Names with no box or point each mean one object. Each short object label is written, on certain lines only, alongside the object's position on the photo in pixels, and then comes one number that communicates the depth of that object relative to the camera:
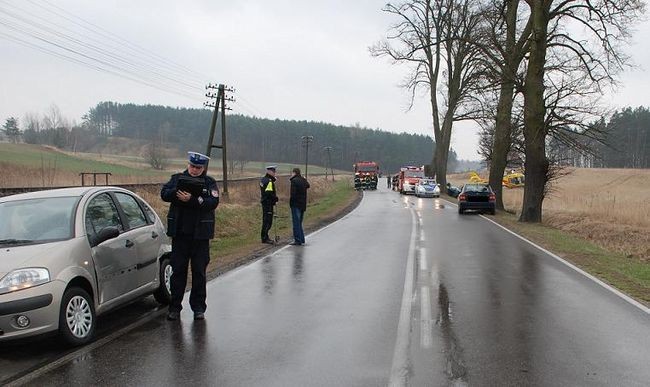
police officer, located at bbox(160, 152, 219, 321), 6.58
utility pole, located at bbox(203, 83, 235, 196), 32.98
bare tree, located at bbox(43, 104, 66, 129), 131.25
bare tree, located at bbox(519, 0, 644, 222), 22.31
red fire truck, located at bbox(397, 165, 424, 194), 47.88
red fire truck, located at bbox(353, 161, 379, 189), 59.19
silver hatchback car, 5.16
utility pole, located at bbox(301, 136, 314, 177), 63.39
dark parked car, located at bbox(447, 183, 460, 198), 48.03
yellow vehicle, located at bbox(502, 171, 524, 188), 67.22
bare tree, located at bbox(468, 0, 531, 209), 24.47
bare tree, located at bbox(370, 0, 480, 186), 37.83
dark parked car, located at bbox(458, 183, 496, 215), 26.94
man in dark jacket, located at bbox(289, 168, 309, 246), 14.23
